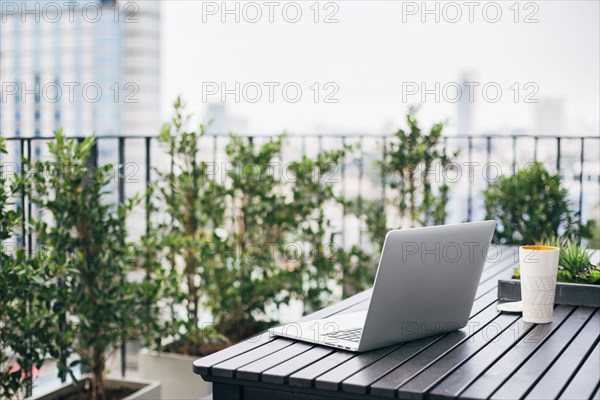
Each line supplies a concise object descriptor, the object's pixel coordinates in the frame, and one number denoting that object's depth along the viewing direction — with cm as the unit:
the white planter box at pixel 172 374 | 336
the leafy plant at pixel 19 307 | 263
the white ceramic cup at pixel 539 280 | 179
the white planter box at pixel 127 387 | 292
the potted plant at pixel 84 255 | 282
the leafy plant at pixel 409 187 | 401
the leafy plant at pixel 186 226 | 349
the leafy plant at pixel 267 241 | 363
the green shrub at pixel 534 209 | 395
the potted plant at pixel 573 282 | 199
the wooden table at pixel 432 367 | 133
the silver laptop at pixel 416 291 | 153
